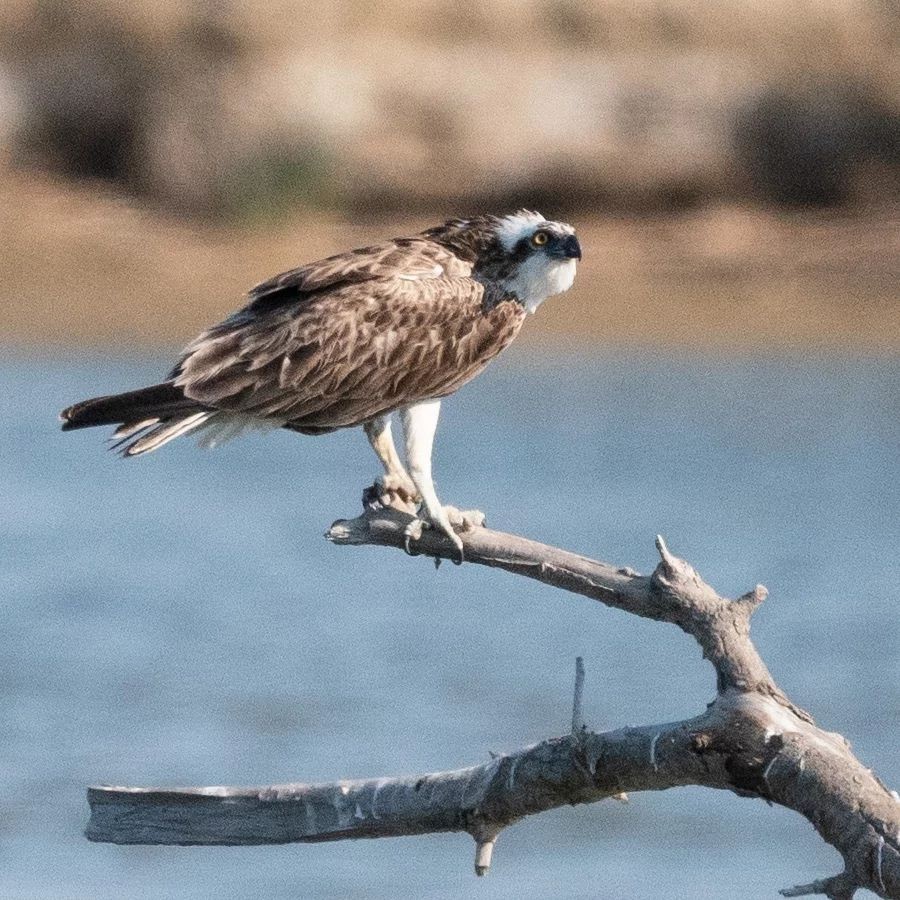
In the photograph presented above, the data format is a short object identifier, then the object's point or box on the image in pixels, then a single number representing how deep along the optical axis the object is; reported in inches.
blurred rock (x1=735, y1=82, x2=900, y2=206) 2346.2
